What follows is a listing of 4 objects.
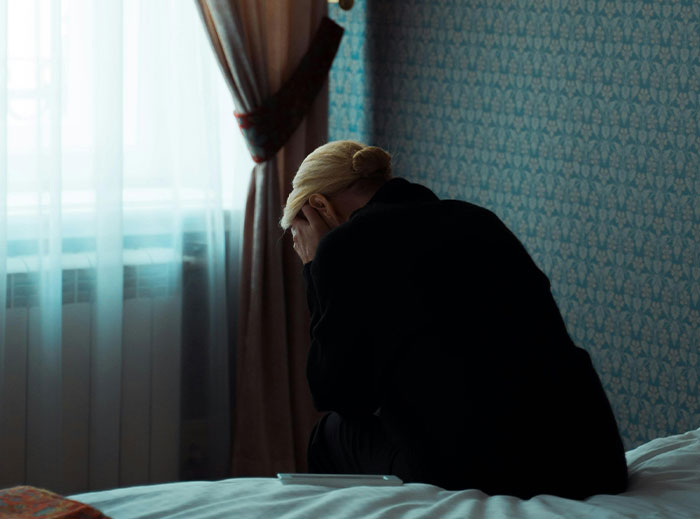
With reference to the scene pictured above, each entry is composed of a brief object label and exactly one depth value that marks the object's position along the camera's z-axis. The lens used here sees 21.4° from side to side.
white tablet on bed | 2.91
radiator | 4.14
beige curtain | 4.48
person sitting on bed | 3.03
